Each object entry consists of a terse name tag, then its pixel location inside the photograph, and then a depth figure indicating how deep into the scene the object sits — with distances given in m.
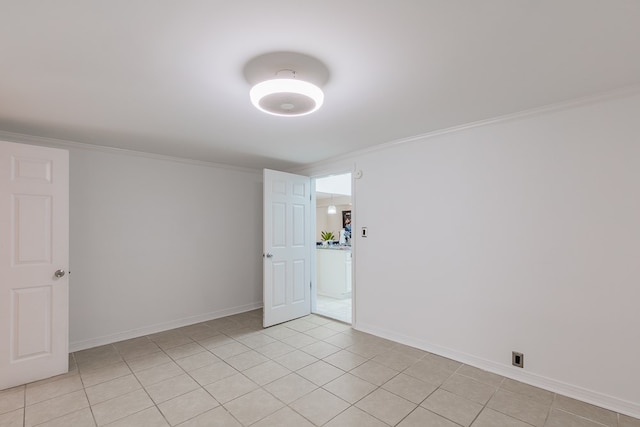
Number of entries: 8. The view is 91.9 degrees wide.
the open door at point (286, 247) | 4.16
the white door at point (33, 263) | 2.62
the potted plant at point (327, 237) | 7.60
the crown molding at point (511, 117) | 2.19
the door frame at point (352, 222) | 3.95
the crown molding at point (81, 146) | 3.10
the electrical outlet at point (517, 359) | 2.58
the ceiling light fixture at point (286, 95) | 1.88
